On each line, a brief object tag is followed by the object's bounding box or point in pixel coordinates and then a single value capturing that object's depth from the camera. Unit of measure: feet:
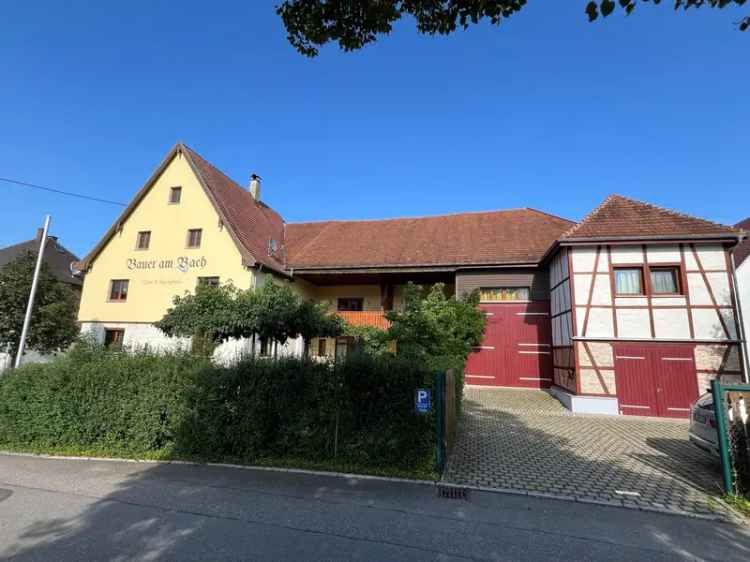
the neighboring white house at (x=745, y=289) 42.06
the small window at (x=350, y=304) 66.64
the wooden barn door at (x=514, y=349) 53.16
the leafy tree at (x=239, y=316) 35.68
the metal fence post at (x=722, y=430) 17.99
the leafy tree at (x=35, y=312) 52.80
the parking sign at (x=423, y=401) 20.42
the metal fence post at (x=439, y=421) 20.35
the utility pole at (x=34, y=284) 38.55
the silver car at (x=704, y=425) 20.25
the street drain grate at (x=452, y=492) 17.40
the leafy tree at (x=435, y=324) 42.55
